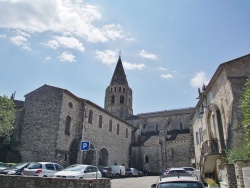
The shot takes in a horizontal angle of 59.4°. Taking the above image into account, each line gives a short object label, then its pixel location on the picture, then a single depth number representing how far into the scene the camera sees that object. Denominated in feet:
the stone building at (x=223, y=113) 50.78
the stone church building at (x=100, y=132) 76.23
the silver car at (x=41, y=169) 45.14
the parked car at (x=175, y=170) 51.18
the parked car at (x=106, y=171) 75.65
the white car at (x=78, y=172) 42.07
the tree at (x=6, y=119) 77.30
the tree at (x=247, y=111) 33.84
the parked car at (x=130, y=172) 99.04
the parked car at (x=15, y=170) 45.29
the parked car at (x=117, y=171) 88.67
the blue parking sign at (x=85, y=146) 35.04
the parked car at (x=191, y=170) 61.36
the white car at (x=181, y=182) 19.37
